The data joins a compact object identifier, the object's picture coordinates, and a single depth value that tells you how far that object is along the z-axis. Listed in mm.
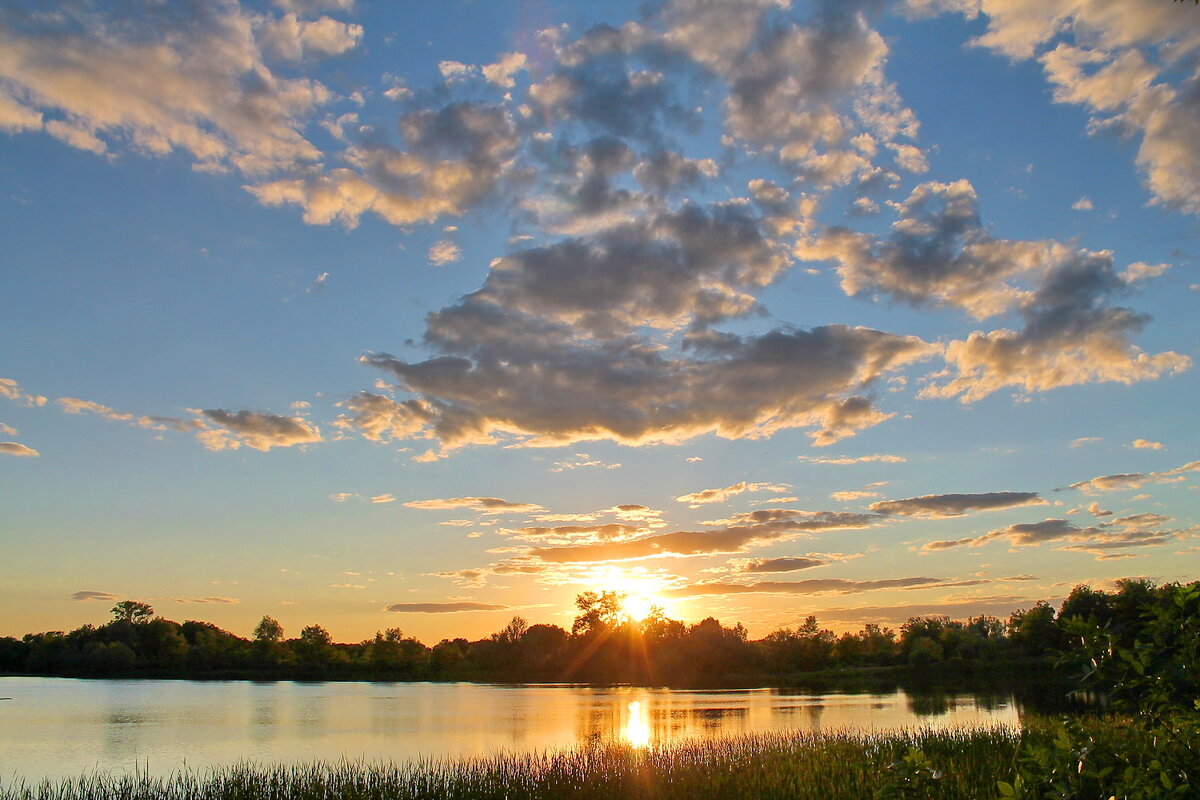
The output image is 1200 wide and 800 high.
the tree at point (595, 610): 143125
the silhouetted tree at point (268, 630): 172125
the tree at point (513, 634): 149875
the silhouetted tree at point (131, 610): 165625
